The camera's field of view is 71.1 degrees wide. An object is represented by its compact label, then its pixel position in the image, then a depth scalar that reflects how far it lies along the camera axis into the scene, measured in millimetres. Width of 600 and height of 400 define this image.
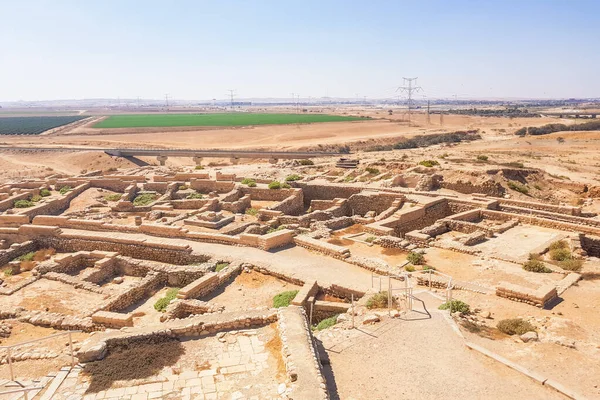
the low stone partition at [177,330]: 8609
